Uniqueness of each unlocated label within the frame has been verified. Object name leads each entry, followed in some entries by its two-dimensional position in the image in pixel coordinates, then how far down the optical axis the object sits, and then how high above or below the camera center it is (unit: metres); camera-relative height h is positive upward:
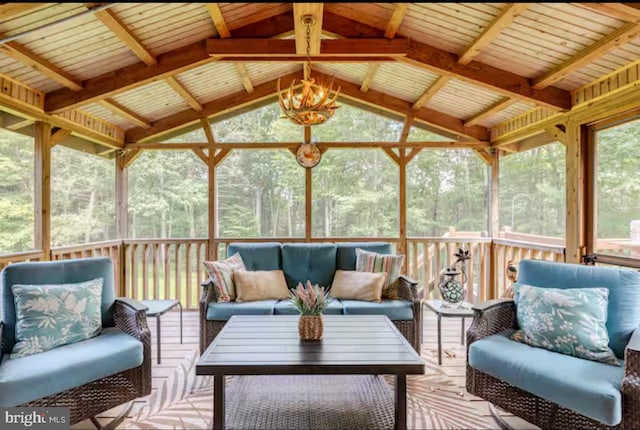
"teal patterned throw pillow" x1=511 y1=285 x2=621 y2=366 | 2.18 -0.67
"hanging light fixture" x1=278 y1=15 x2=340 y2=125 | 2.86 +0.88
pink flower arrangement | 2.42 -0.56
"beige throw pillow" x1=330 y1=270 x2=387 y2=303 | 3.56 -0.69
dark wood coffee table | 2.05 -0.82
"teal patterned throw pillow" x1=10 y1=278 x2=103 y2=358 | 2.28 -0.64
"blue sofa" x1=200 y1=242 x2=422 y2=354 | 3.36 -0.69
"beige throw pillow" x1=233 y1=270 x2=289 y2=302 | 3.55 -0.68
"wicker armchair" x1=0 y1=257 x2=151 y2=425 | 2.01 -0.83
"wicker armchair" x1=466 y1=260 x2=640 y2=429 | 1.83 -0.86
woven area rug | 2.40 -1.33
